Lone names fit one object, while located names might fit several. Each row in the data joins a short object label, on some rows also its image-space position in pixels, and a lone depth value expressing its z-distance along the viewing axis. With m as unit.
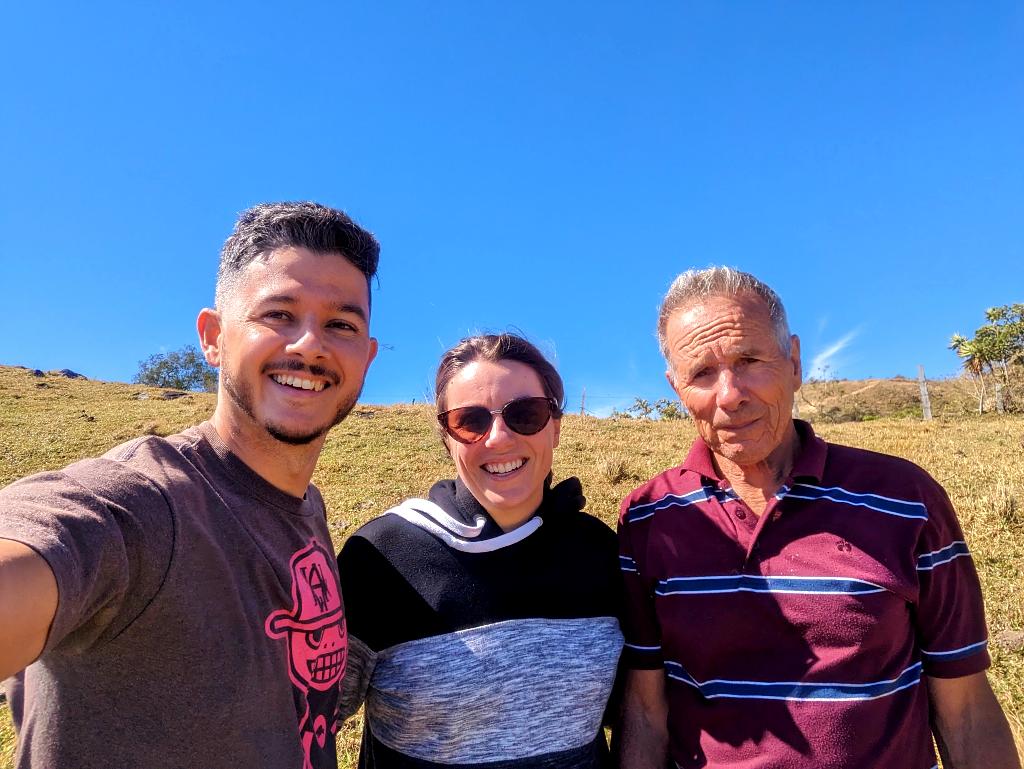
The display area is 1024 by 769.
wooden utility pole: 21.73
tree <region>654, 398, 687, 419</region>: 27.68
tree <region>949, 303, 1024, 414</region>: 26.80
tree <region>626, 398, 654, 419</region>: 28.27
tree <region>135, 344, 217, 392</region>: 50.62
